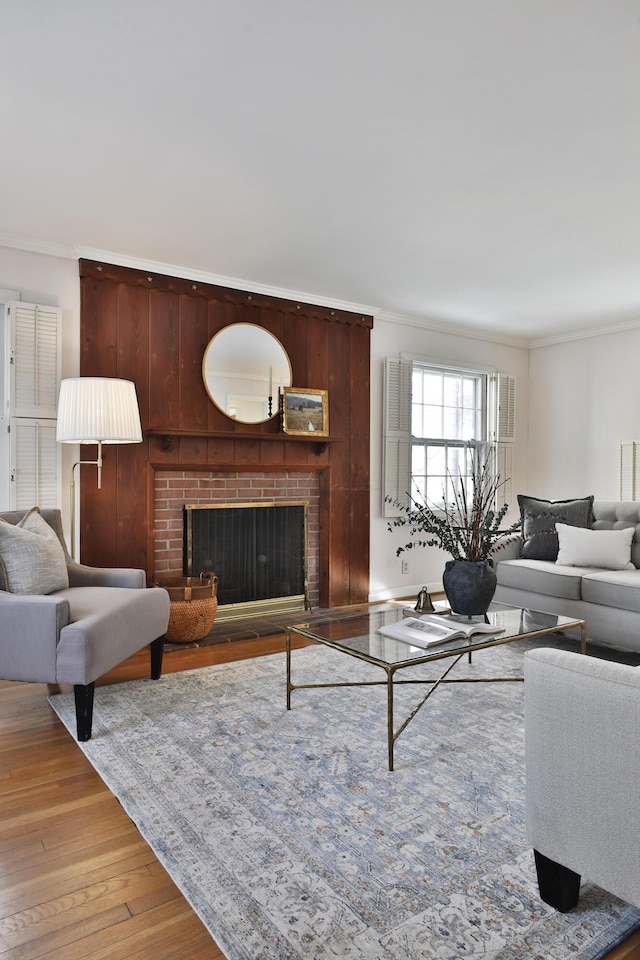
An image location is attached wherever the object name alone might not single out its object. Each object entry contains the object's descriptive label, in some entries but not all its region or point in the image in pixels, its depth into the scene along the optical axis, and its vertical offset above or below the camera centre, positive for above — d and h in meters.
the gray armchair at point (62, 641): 2.47 -0.68
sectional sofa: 3.61 -0.58
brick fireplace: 4.24 -0.15
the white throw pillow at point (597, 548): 3.96 -0.46
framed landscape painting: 4.61 +0.48
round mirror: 4.36 +0.74
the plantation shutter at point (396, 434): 5.26 +0.35
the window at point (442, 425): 5.56 +0.47
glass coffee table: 2.35 -0.68
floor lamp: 3.27 +0.33
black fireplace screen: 4.41 -0.54
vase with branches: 2.95 -0.39
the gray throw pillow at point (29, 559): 2.78 -0.39
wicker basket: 3.86 -0.82
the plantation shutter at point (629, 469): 5.47 +0.07
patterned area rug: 1.45 -1.05
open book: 2.58 -0.66
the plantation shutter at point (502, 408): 5.99 +0.66
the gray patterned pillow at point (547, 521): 4.32 -0.31
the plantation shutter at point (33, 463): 3.65 +0.06
